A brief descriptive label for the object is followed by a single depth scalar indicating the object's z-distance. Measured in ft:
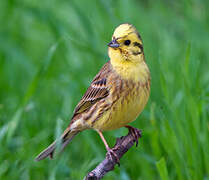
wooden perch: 19.70
